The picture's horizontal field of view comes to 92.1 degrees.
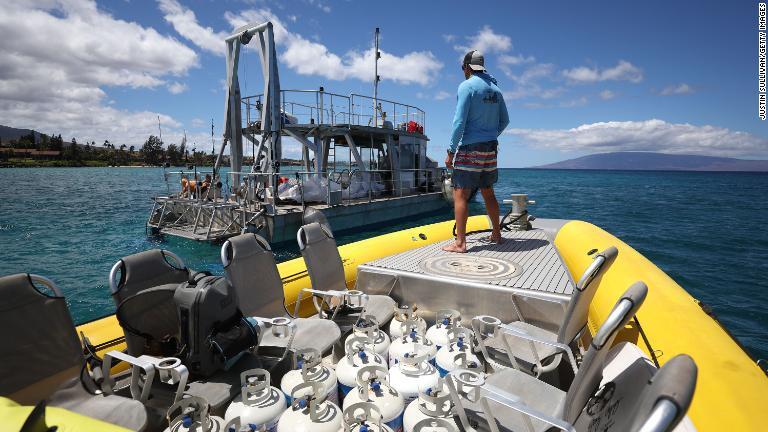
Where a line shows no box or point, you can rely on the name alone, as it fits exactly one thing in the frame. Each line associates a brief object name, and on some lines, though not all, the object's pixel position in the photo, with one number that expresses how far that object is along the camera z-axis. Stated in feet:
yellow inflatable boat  5.75
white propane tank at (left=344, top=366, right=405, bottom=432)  6.35
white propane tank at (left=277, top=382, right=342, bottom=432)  5.88
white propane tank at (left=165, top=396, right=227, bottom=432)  5.52
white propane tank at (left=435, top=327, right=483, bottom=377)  7.60
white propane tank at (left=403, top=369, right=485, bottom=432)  6.21
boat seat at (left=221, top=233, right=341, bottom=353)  8.95
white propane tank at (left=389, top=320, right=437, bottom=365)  8.32
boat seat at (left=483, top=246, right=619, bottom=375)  6.54
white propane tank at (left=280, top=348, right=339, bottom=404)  7.07
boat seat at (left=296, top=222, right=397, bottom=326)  10.96
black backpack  6.89
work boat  36.99
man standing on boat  12.87
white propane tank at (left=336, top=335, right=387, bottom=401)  7.40
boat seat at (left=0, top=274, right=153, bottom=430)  6.31
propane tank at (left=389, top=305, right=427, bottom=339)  9.75
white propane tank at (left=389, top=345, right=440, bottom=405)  7.16
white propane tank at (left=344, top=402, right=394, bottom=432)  5.57
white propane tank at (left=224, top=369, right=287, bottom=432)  6.21
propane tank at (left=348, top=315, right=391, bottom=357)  8.71
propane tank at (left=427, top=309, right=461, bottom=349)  9.00
